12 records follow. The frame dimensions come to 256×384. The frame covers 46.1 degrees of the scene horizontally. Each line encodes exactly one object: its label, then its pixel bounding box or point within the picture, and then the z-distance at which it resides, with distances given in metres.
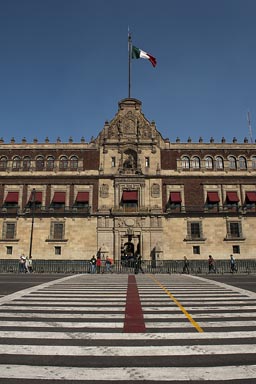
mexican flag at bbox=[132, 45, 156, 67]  38.00
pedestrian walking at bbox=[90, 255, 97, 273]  27.17
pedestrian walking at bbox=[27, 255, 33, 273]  28.98
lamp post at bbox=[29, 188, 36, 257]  34.77
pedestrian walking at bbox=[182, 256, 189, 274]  28.42
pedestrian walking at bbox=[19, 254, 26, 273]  29.25
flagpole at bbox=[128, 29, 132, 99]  41.26
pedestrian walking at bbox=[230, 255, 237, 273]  27.22
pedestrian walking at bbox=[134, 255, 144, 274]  26.59
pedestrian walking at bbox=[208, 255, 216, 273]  28.19
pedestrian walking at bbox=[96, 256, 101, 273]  27.49
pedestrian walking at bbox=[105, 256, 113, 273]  27.66
